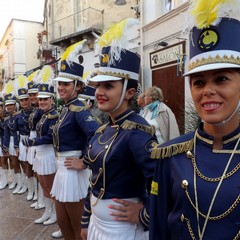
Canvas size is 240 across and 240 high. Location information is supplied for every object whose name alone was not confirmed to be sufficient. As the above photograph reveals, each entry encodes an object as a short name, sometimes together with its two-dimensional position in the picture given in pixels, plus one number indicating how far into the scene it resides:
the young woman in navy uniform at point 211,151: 1.22
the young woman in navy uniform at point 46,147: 4.22
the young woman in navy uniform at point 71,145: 3.16
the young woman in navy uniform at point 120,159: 1.94
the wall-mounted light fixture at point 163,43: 8.23
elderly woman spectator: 4.77
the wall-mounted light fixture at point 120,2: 10.96
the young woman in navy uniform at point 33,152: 5.45
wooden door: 7.85
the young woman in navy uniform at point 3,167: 7.33
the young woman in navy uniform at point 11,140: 6.79
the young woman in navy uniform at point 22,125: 6.12
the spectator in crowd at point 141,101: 5.29
